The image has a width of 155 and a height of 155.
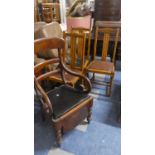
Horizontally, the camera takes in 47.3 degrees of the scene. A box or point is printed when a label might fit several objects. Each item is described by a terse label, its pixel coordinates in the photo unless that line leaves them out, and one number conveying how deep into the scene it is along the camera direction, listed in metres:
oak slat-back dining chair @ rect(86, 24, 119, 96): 2.30
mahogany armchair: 1.48
